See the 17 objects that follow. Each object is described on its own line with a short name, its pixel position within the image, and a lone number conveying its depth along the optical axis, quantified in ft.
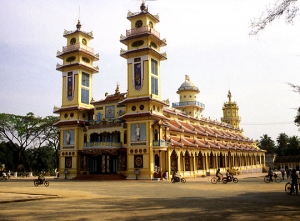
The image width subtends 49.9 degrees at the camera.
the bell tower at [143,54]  132.77
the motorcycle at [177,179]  105.19
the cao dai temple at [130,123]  128.77
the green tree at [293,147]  308.81
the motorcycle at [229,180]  97.75
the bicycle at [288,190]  60.78
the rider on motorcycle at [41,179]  88.33
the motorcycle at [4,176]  133.28
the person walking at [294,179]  60.02
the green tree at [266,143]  358.92
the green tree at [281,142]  339.61
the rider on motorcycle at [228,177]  98.77
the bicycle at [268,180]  101.16
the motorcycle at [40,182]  88.00
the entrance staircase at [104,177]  127.24
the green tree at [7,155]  196.85
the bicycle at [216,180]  98.62
